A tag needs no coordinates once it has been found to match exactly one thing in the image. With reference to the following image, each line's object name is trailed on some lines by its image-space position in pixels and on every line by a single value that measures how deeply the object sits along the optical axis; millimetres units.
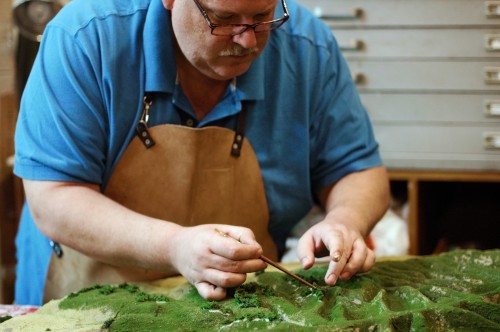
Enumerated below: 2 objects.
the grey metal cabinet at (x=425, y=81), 2275
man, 1480
